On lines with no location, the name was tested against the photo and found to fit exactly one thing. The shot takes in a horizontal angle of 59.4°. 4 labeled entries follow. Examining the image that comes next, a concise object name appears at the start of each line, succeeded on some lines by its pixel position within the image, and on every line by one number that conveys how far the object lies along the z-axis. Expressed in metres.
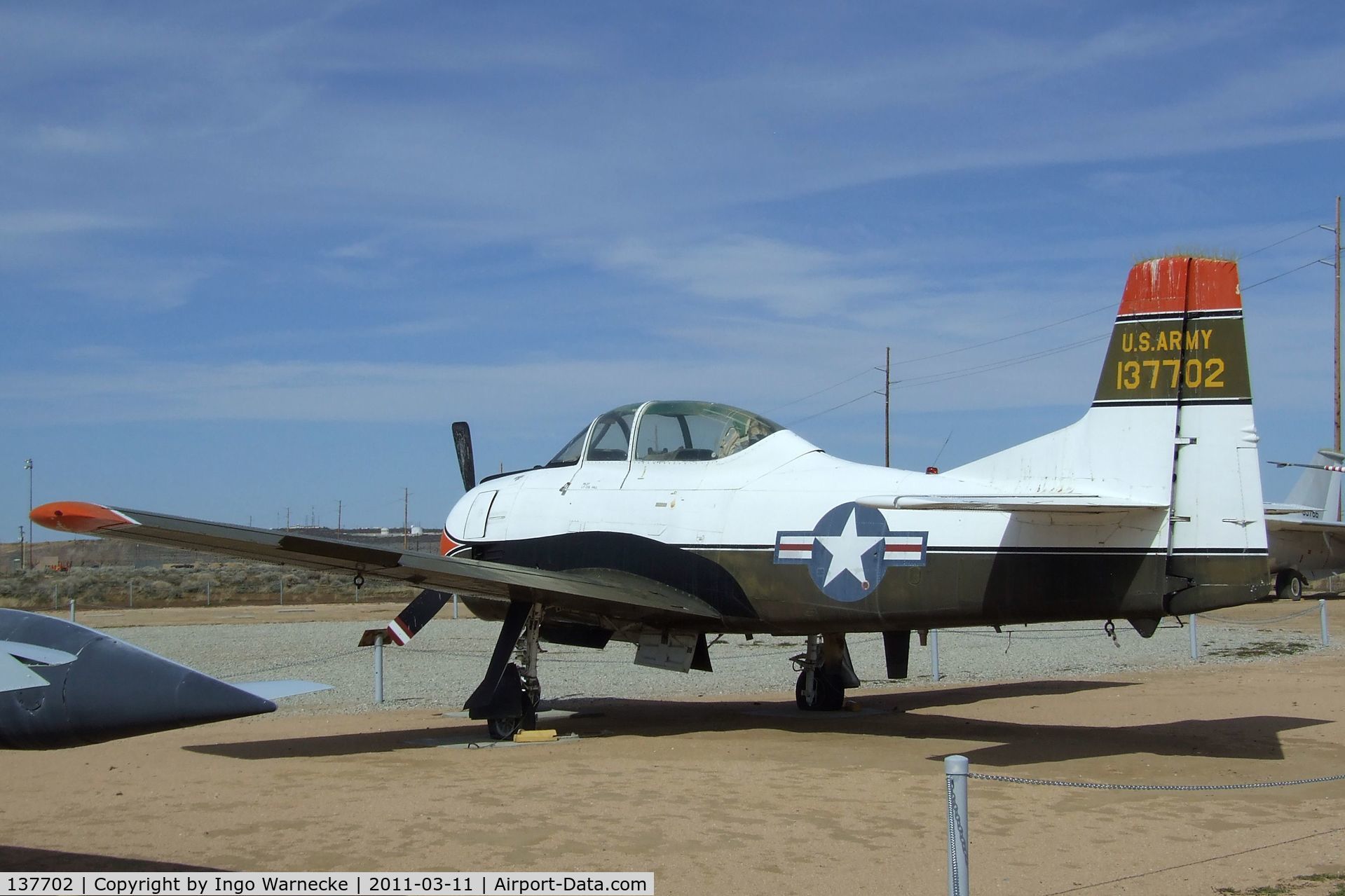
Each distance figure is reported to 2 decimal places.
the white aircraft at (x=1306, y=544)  35.34
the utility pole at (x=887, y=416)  47.00
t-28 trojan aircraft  9.00
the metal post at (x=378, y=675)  14.78
